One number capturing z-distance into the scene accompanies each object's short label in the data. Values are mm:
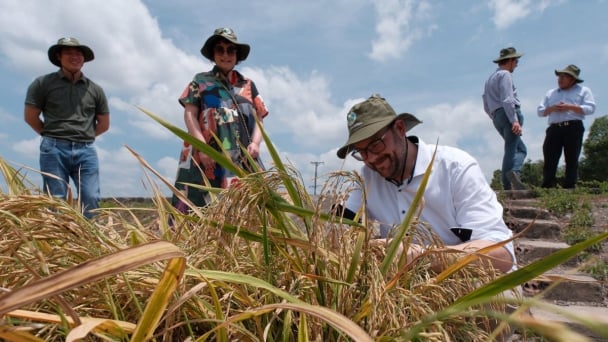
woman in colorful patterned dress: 3049
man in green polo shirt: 3744
